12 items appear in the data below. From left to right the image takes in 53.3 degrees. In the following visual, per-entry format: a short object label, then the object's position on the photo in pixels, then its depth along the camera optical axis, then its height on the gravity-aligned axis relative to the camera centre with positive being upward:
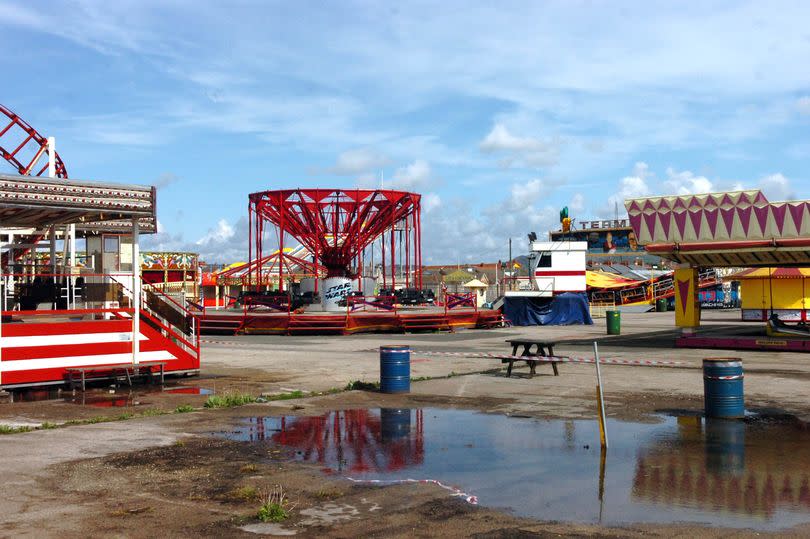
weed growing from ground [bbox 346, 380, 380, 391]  16.64 -1.81
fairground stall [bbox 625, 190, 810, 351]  24.39 +1.76
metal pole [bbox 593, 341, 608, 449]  10.35 -1.65
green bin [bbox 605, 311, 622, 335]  34.56 -1.12
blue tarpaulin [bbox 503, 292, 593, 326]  43.81 -0.73
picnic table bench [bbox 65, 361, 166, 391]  16.61 -1.44
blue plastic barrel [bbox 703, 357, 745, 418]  12.73 -1.48
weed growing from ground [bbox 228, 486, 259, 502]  8.12 -1.97
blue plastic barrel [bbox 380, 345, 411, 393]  16.02 -1.43
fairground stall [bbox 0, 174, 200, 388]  16.22 -0.10
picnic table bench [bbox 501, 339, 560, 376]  18.57 -1.29
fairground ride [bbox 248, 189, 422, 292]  44.69 +4.55
